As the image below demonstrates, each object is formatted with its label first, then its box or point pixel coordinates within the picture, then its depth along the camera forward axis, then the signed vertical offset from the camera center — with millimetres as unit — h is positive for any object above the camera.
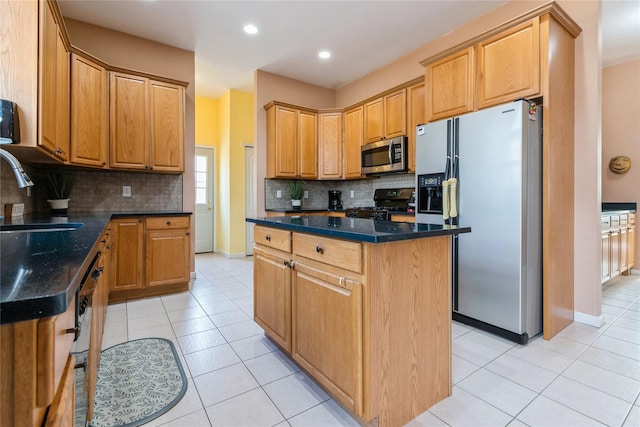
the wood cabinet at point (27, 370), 456 -249
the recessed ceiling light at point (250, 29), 3363 +2107
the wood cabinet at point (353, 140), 4387 +1104
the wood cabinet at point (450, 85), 2633 +1198
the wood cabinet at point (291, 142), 4387 +1077
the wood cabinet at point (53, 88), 1941 +939
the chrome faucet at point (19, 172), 1167 +160
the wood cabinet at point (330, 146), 4676 +1060
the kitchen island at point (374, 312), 1271 -469
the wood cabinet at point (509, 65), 2254 +1186
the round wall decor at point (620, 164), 4152 +699
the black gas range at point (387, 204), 3674 +135
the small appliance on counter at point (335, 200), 5096 +232
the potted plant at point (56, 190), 2953 +231
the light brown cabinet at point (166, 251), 3219 -418
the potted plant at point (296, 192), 4680 +338
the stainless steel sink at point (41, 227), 1641 -81
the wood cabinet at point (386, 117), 3748 +1287
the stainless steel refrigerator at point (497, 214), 2180 +0
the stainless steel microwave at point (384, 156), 3682 +755
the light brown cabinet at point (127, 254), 3033 -430
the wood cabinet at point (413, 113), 3514 +1203
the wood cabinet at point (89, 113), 2816 +986
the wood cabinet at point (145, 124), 3205 +998
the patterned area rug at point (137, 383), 1468 -974
